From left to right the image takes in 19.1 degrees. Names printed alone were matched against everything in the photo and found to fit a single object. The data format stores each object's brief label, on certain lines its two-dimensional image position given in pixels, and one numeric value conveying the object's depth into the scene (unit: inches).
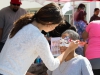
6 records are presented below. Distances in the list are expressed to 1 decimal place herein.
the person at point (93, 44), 190.3
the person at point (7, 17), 213.6
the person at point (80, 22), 282.4
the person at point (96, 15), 337.6
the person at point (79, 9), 293.7
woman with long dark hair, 96.7
